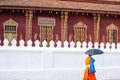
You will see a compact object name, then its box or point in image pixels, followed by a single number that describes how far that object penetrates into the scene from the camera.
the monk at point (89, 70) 11.71
